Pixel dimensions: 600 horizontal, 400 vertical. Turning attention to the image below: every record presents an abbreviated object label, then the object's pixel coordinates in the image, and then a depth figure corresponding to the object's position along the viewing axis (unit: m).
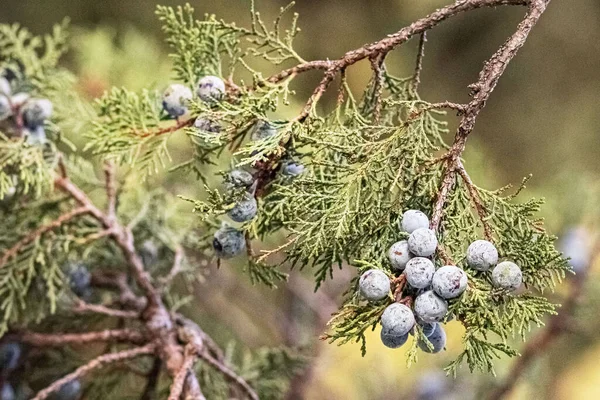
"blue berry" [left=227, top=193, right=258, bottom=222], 1.04
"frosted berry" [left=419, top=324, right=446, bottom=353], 1.02
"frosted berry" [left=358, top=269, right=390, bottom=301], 1.00
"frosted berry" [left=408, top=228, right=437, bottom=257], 1.01
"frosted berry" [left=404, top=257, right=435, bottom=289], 1.00
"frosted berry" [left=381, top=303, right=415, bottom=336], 1.00
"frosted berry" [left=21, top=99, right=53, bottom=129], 1.14
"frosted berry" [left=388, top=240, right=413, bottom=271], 1.01
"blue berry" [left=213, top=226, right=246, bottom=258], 1.06
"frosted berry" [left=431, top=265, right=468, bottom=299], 1.00
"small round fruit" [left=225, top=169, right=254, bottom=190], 1.05
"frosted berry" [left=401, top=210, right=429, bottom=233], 1.01
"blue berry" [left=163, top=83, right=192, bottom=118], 1.07
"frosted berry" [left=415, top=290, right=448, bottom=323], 1.00
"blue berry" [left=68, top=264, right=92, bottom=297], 1.17
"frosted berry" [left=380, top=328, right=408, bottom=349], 1.00
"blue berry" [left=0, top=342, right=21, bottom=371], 1.17
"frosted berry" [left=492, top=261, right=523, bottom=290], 1.01
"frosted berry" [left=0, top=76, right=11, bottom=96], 1.14
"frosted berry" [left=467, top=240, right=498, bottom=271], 1.01
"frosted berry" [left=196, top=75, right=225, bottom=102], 1.06
